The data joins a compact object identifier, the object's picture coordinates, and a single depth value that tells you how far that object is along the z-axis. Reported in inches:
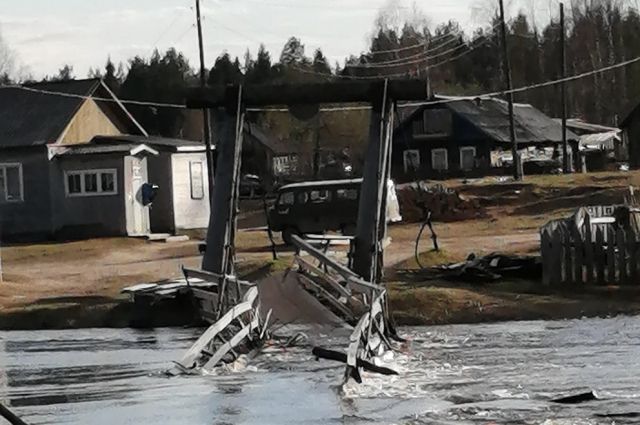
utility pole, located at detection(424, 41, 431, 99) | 4859.5
